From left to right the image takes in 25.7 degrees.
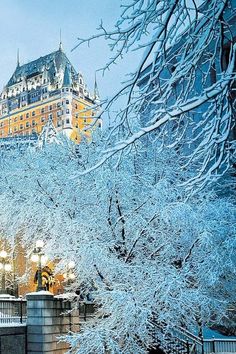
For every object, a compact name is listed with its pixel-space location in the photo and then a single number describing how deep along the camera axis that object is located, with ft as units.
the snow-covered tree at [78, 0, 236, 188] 17.06
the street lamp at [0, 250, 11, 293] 87.35
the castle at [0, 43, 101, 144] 504.84
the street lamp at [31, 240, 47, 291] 67.05
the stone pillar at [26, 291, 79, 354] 62.28
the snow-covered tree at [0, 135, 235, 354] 60.95
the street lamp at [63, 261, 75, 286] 70.64
